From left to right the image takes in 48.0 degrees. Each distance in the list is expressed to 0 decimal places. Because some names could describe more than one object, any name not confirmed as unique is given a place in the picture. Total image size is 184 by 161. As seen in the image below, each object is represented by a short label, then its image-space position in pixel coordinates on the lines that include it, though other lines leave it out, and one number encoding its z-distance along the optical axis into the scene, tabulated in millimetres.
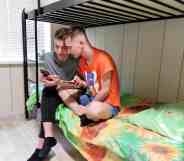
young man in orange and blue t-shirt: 1174
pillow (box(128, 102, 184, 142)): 916
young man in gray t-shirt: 1319
